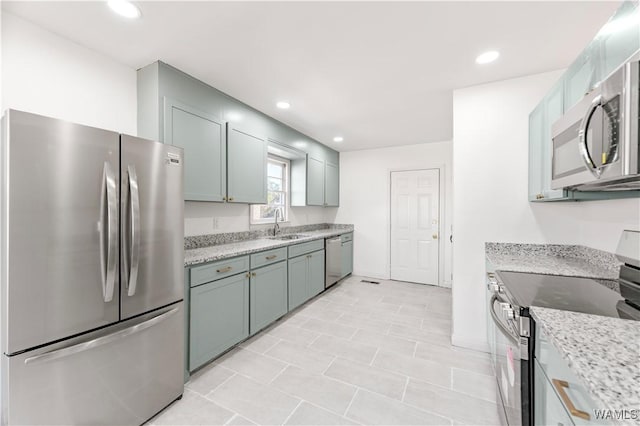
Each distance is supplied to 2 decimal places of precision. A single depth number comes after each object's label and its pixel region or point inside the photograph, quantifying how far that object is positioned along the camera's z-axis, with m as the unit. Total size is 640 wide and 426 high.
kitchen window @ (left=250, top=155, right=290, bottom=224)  3.79
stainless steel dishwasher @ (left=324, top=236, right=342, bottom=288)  4.07
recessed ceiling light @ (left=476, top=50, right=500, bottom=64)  1.95
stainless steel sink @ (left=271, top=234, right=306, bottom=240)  3.67
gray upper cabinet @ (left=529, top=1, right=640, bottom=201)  1.08
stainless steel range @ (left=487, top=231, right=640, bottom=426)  1.02
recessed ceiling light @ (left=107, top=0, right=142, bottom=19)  1.49
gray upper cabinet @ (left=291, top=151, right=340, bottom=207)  4.22
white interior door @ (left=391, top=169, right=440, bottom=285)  4.50
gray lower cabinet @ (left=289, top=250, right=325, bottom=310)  3.19
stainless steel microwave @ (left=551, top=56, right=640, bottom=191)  0.84
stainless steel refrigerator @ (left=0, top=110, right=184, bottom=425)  1.14
